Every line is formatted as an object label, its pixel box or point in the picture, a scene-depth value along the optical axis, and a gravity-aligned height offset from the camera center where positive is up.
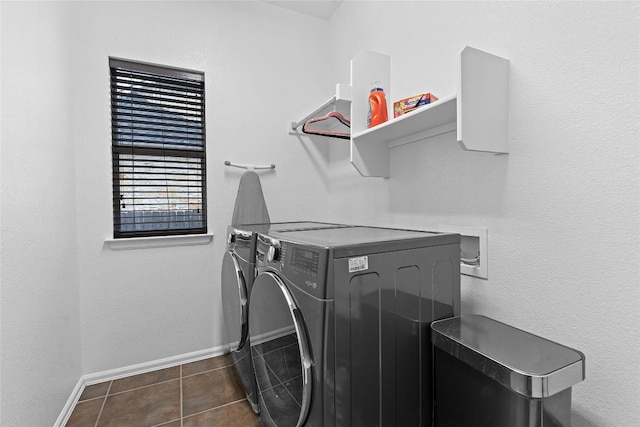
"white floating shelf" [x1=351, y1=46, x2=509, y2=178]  1.06 +0.38
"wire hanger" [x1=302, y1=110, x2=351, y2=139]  1.96 +0.55
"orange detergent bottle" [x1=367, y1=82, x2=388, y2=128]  1.55 +0.51
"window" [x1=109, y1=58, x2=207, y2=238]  2.02 +0.39
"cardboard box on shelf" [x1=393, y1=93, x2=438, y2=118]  1.31 +0.46
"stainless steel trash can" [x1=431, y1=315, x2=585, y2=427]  0.77 -0.44
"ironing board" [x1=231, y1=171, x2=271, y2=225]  2.17 +0.04
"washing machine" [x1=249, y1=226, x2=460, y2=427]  0.91 -0.37
